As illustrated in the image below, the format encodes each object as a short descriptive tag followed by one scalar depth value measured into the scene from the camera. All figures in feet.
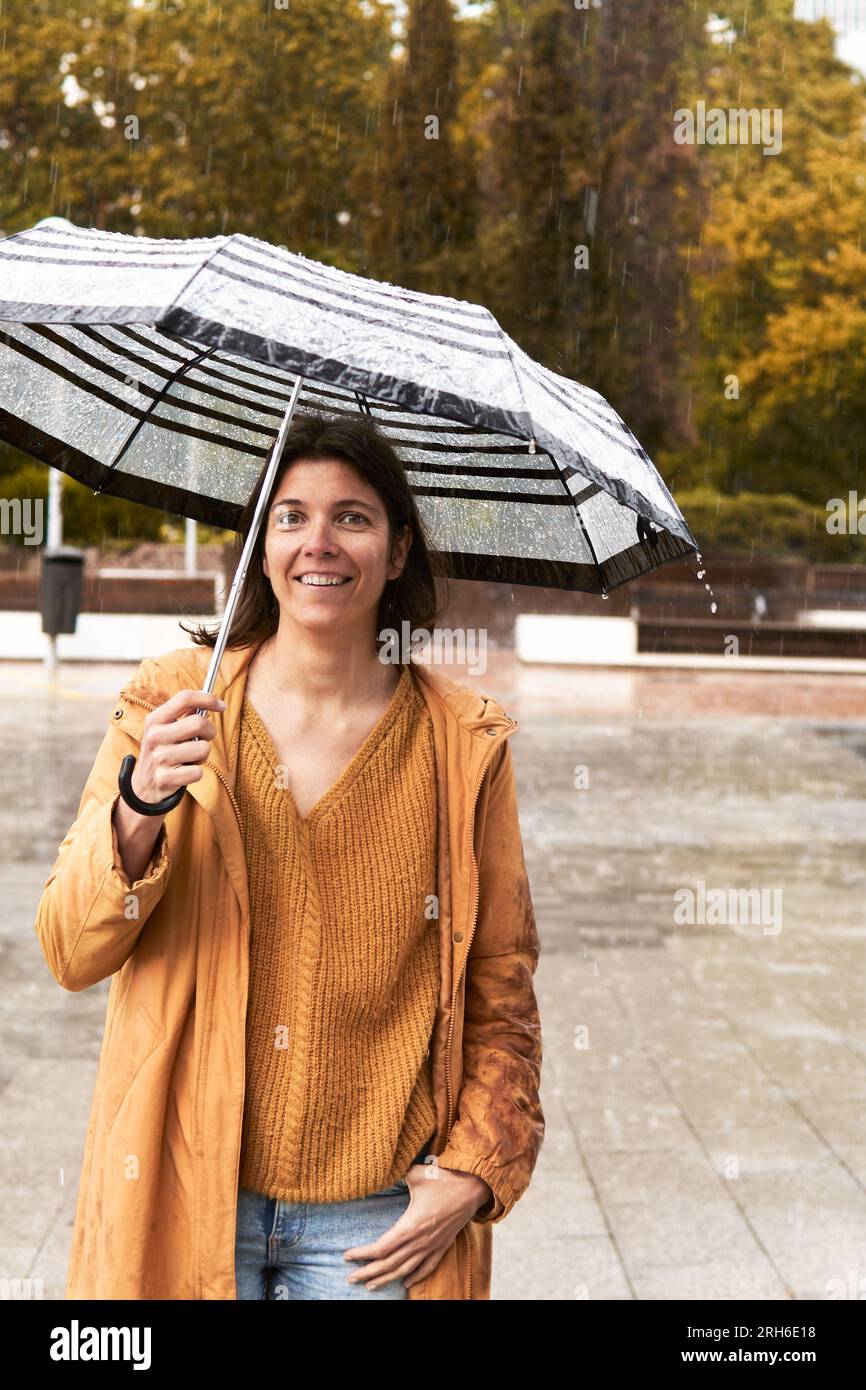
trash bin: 62.49
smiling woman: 7.59
